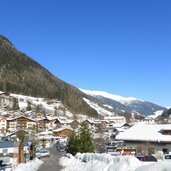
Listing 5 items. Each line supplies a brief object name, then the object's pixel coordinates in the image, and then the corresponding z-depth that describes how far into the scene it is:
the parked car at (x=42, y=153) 30.66
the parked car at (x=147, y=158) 16.01
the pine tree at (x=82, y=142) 22.35
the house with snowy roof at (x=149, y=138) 29.32
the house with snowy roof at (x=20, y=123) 86.69
